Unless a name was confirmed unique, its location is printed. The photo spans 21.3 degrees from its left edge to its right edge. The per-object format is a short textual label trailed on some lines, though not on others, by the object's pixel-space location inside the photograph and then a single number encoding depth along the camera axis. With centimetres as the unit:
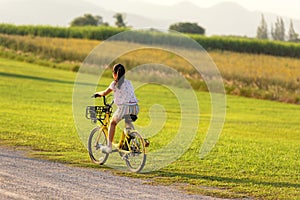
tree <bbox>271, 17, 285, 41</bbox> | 15065
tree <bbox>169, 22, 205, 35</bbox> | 12988
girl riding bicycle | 1350
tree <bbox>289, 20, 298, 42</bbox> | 14512
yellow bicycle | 1369
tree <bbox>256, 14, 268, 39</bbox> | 15589
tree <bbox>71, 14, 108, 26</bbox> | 13475
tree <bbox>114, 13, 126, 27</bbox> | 13325
